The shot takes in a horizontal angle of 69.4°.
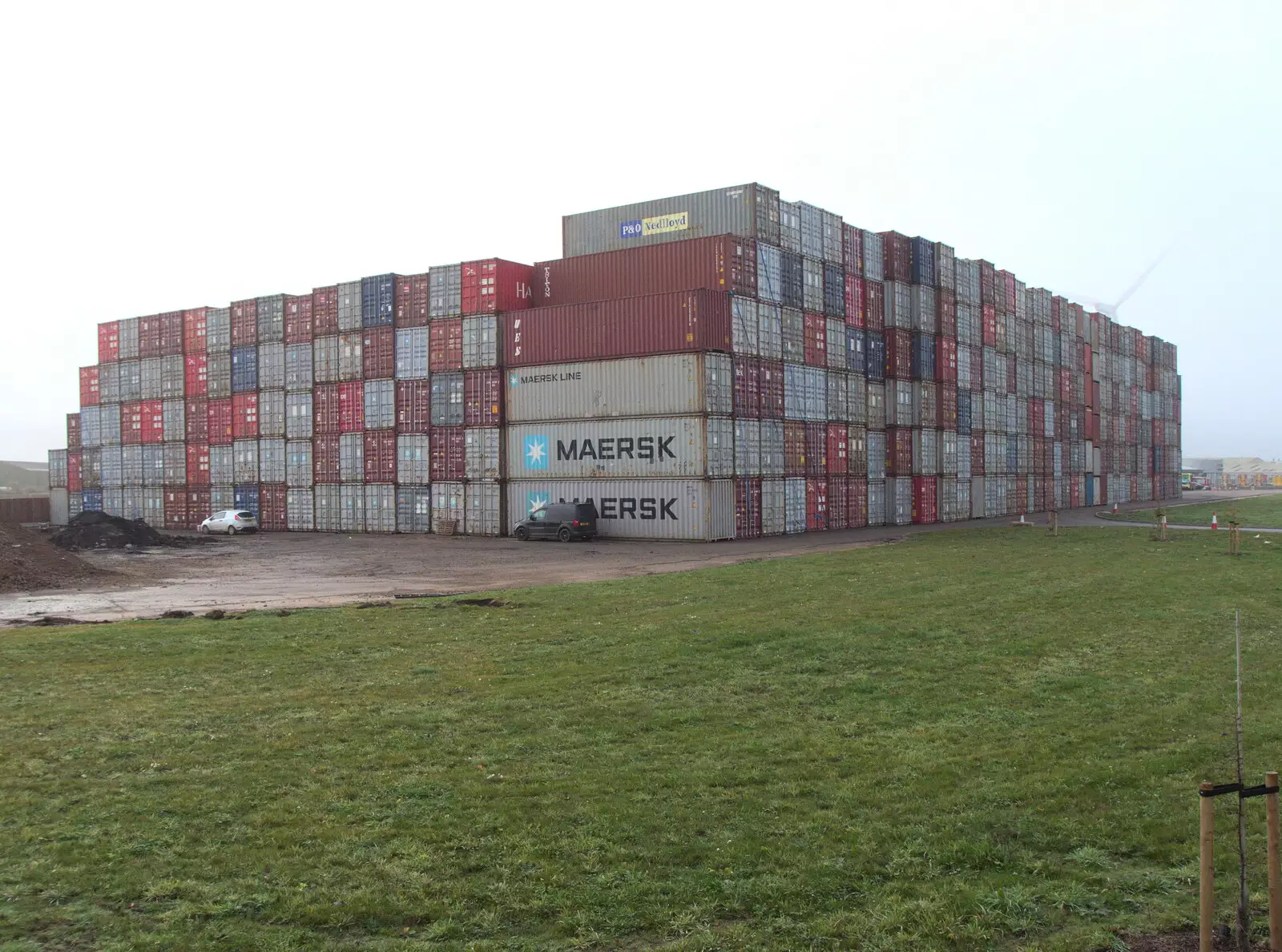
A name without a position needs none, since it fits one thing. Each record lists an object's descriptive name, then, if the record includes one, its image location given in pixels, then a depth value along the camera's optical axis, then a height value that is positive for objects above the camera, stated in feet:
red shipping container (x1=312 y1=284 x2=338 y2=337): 190.29 +37.19
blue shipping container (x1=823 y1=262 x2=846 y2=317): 172.55 +36.53
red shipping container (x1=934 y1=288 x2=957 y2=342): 201.26 +37.38
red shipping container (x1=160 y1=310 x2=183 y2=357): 220.02 +37.83
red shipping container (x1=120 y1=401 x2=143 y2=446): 226.79 +16.94
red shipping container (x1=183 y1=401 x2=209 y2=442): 215.51 +16.60
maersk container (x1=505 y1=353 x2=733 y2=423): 143.95 +16.18
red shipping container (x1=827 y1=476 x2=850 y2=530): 172.35 -3.41
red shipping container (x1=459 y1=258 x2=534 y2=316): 167.94 +37.13
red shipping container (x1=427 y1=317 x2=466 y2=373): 172.14 +26.95
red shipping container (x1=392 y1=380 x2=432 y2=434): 177.37 +16.00
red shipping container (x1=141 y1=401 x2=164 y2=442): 223.10 +17.23
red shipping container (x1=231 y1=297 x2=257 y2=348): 204.95 +37.58
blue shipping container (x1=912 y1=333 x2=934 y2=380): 197.36 +27.26
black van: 148.56 -5.63
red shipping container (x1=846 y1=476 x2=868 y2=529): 177.37 -3.77
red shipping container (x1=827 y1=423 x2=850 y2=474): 172.35 +6.02
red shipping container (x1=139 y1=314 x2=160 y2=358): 224.12 +38.00
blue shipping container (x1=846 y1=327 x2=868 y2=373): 179.52 +26.18
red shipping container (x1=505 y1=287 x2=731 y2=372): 143.74 +25.97
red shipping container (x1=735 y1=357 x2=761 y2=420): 149.59 +16.04
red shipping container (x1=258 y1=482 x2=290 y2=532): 201.93 -3.63
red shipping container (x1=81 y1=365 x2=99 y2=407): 237.04 +27.32
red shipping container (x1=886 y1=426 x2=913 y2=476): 192.03 +6.80
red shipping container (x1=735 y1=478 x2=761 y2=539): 149.02 -3.83
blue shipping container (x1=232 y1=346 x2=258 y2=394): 205.36 +27.13
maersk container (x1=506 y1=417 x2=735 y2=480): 143.74 +6.27
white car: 193.47 -6.55
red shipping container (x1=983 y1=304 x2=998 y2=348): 221.87 +37.87
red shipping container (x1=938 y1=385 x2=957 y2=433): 202.59 +16.71
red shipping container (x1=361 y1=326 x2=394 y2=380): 181.37 +26.89
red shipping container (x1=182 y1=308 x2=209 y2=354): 215.92 +38.12
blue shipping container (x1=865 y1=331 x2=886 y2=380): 187.32 +26.18
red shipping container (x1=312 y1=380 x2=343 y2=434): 190.39 +16.69
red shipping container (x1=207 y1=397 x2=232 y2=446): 210.79 +15.82
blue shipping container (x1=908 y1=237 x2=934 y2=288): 195.83 +47.60
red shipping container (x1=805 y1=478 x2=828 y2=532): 166.09 -3.81
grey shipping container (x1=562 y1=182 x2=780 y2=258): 155.94 +47.56
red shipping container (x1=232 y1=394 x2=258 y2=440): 205.26 +16.63
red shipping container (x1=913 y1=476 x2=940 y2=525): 196.85 -3.55
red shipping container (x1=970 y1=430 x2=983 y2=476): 215.51 +7.09
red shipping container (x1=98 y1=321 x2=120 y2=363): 231.09 +37.80
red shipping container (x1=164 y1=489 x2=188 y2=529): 219.61 -4.07
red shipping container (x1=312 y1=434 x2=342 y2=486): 191.01 +6.20
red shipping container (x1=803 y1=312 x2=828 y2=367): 167.12 +26.58
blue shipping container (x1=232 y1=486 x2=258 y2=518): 206.12 -1.48
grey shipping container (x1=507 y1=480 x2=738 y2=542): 143.23 -3.21
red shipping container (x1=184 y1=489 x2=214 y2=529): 215.72 -3.67
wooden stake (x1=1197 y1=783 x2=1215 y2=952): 16.56 -7.17
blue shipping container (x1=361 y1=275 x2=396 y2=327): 181.27 +37.52
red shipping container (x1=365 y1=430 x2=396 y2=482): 182.29 +6.59
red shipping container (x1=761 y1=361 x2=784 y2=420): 156.35 +16.31
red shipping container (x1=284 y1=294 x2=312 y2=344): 195.62 +36.47
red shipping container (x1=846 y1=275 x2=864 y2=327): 179.42 +35.86
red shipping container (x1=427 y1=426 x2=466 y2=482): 172.14 +6.73
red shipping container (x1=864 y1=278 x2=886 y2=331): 185.68 +36.34
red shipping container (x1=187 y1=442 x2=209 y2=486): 215.72 +6.38
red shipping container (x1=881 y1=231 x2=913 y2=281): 191.62 +47.33
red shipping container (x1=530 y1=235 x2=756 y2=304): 148.46 +36.75
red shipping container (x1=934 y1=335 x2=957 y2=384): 201.98 +27.20
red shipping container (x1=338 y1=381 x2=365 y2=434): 186.39 +16.69
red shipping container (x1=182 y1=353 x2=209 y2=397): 216.10 +27.33
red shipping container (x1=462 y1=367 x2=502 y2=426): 166.81 +16.58
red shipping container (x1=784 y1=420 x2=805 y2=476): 161.17 +6.50
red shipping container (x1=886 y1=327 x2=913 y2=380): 191.83 +27.32
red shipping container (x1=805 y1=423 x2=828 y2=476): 166.40 +6.41
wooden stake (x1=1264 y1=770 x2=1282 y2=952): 17.15 -7.42
